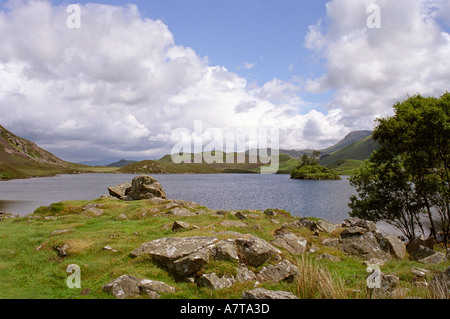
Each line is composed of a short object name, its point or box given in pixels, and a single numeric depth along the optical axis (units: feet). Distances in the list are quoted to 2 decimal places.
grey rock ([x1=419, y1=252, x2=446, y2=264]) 72.23
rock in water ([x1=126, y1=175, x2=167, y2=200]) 184.85
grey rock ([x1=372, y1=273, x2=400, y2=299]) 43.34
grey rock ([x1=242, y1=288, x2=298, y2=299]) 38.40
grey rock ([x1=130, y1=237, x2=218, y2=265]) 58.70
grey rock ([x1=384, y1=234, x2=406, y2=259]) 84.45
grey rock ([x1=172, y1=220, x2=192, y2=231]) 88.99
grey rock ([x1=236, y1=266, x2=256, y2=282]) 53.42
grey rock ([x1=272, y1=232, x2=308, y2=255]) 74.84
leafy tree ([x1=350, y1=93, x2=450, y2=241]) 104.73
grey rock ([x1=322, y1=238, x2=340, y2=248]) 85.87
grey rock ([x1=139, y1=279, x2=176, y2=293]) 48.29
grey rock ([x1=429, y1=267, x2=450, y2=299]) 36.21
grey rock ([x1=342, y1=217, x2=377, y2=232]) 92.48
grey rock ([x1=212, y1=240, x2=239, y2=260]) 58.08
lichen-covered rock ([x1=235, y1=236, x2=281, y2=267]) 59.52
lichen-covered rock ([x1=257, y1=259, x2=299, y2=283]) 55.62
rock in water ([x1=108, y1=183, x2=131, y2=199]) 201.43
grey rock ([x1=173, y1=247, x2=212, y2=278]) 55.06
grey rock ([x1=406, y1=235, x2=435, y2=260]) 80.07
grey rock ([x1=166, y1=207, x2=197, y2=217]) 124.57
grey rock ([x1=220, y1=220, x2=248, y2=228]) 95.75
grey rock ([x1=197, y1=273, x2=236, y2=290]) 50.61
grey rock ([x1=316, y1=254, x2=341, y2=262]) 71.97
